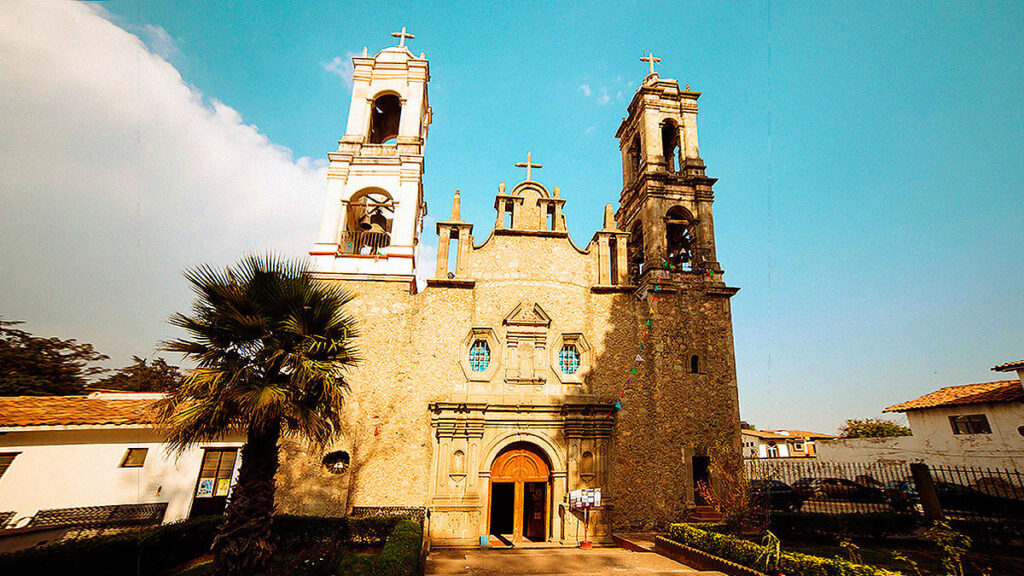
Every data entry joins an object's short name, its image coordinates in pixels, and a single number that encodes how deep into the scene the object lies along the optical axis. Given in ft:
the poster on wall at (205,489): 41.09
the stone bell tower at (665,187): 57.72
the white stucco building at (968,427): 60.59
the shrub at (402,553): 23.84
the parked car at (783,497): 62.28
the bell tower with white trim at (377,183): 52.90
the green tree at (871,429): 146.92
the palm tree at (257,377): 26.09
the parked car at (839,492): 65.21
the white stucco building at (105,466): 24.58
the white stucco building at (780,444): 145.59
